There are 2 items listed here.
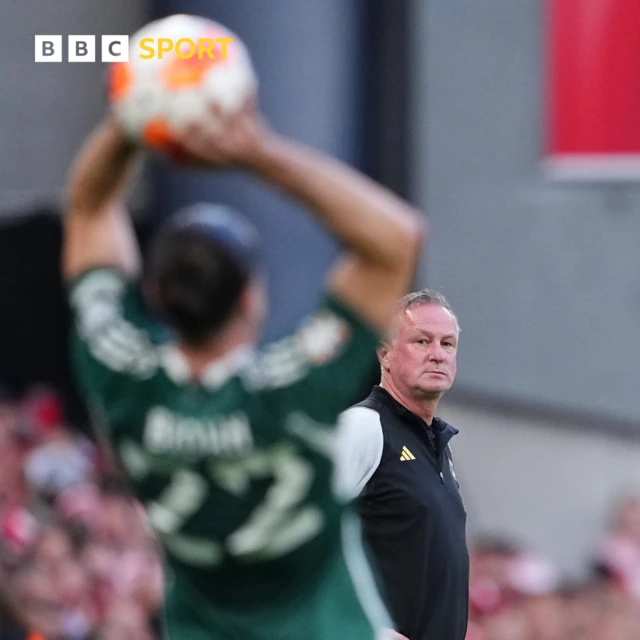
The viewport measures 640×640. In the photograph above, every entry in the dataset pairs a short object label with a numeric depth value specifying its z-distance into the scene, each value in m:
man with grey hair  22.67
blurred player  21.74
